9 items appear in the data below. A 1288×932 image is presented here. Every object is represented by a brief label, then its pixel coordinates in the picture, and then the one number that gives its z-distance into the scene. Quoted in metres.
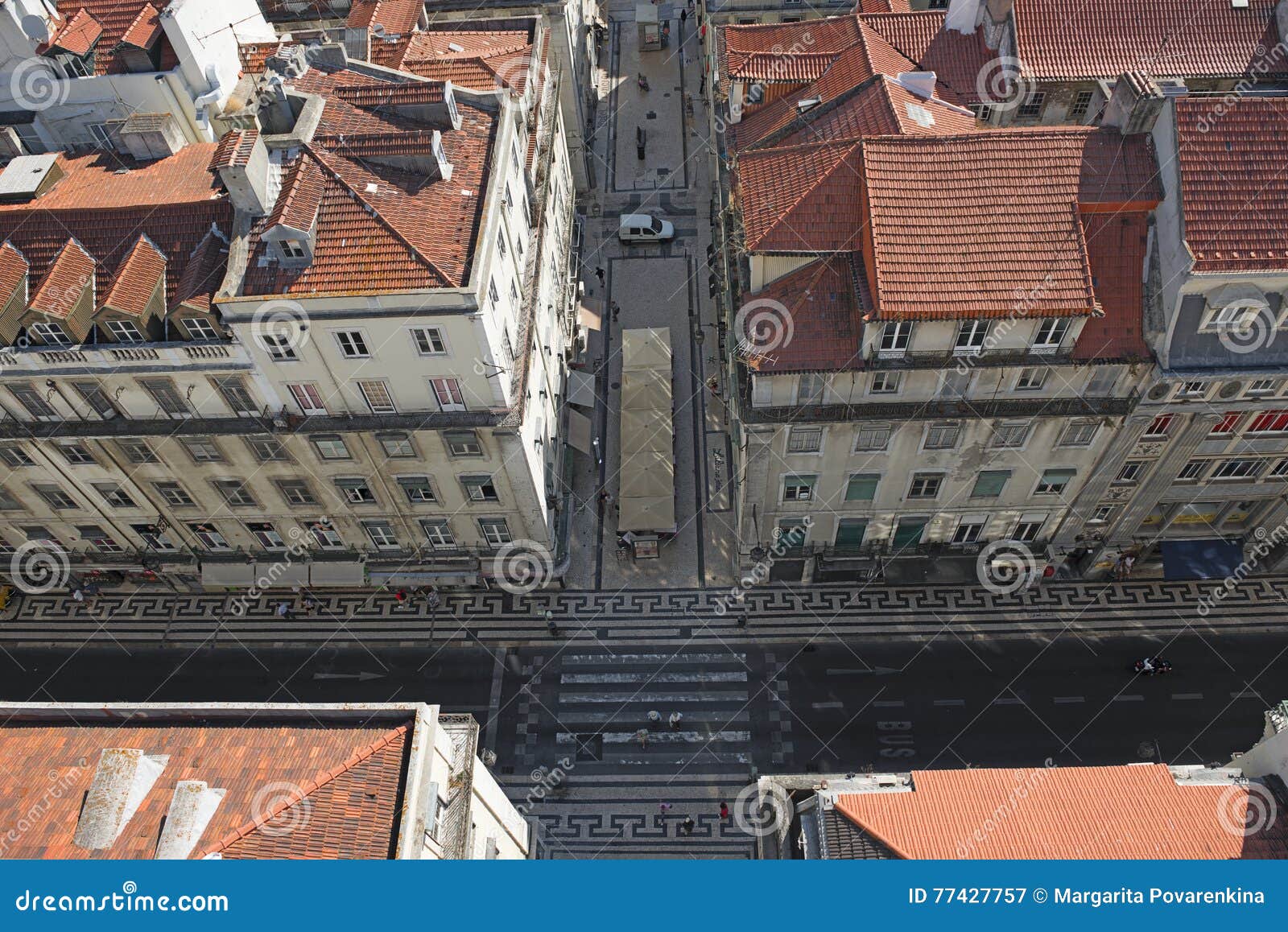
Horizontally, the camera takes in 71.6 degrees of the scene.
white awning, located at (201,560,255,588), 63.78
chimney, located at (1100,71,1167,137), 47.56
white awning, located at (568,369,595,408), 72.25
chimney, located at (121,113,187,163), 53.69
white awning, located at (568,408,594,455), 69.81
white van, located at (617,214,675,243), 88.19
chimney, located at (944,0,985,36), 65.06
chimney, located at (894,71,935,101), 57.03
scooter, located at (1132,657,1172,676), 58.62
